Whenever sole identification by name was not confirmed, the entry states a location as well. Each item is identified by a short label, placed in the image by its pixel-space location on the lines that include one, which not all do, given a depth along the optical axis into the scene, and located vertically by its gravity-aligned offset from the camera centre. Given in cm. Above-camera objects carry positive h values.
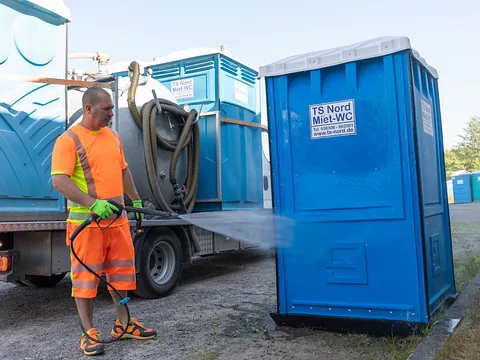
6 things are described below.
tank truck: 411 +80
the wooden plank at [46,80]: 406 +127
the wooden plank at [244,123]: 684 +133
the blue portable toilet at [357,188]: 328 +13
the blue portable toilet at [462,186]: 2895 +92
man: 327 +8
